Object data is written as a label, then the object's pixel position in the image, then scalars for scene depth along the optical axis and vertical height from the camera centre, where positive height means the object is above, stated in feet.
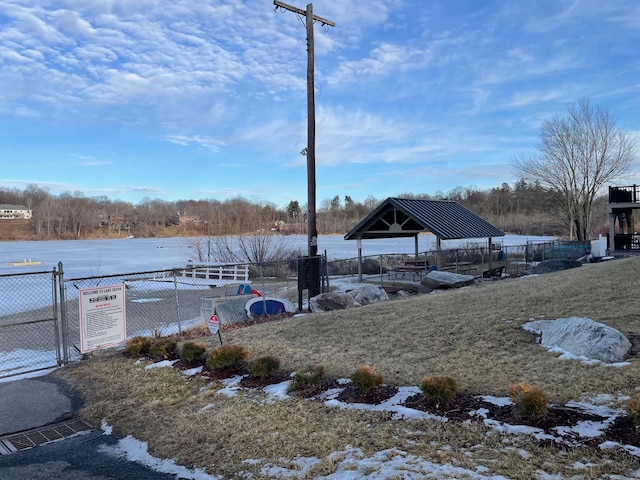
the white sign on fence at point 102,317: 23.86 -3.86
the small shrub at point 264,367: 18.58 -4.96
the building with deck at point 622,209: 84.28 +4.06
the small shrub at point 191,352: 21.47 -5.01
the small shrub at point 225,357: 19.85 -4.87
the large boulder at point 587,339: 18.03 -4.22
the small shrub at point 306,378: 17.22 -5.05
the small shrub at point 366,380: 15.84 -4.72
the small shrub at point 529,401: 12.77 -4.48
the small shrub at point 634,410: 11.71 -4.39
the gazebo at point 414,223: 59.77 +1.92
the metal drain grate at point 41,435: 14.84 -6.28
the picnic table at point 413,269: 61.57 -4.09
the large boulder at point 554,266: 65.16 -4.29
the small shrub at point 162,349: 23.03 -5.24
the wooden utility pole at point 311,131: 39.50 +8.96
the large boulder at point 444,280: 49.83 -4.64
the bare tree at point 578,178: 127.24 +15.59
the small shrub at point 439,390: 14.44 -4.65
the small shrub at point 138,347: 24.11 -5.33
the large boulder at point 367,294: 40.88 -4.95
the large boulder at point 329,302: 35.81 -4.84
